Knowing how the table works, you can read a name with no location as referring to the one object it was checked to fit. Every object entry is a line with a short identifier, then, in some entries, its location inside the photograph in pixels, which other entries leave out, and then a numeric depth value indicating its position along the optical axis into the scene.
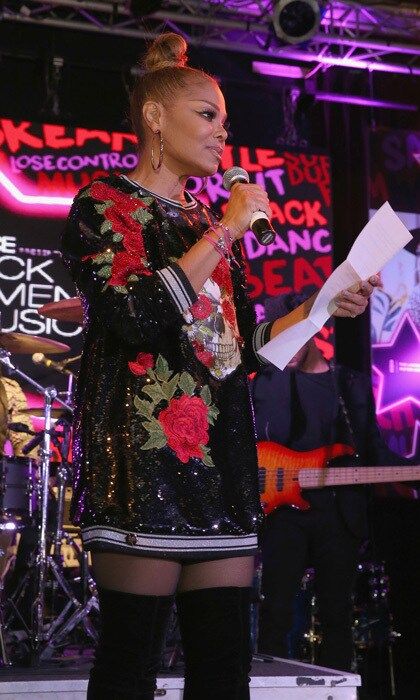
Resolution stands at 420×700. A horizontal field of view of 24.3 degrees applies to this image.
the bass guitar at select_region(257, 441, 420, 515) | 4.33
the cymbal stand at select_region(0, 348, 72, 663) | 4.37
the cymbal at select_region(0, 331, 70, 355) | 4.85
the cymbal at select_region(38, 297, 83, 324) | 4.48
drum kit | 4.50
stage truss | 6.24
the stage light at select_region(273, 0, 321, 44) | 5.94
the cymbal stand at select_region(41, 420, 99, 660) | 4.64
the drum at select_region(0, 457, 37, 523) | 4.69
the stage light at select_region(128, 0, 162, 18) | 5.82
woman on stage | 1.71
